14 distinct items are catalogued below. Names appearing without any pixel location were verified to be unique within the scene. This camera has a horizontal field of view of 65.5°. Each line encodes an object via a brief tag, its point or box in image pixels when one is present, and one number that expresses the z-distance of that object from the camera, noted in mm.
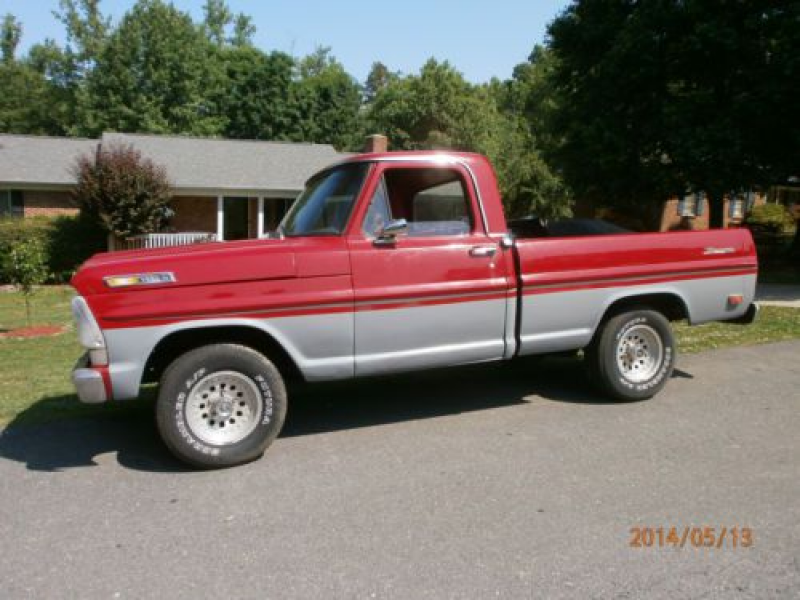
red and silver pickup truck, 4141
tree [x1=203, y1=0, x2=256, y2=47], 61469
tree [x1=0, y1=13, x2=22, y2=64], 53469
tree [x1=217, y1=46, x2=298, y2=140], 49062
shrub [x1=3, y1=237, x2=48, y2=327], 11078
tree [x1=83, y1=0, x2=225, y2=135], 42562
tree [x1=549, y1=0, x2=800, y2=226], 15430
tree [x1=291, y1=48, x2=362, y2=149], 50438
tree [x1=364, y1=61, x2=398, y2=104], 93000
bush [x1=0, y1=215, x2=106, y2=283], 19812
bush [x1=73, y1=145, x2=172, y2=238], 19516
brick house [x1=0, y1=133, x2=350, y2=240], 23375
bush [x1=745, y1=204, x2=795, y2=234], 27891
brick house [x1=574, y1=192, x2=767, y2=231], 28766
